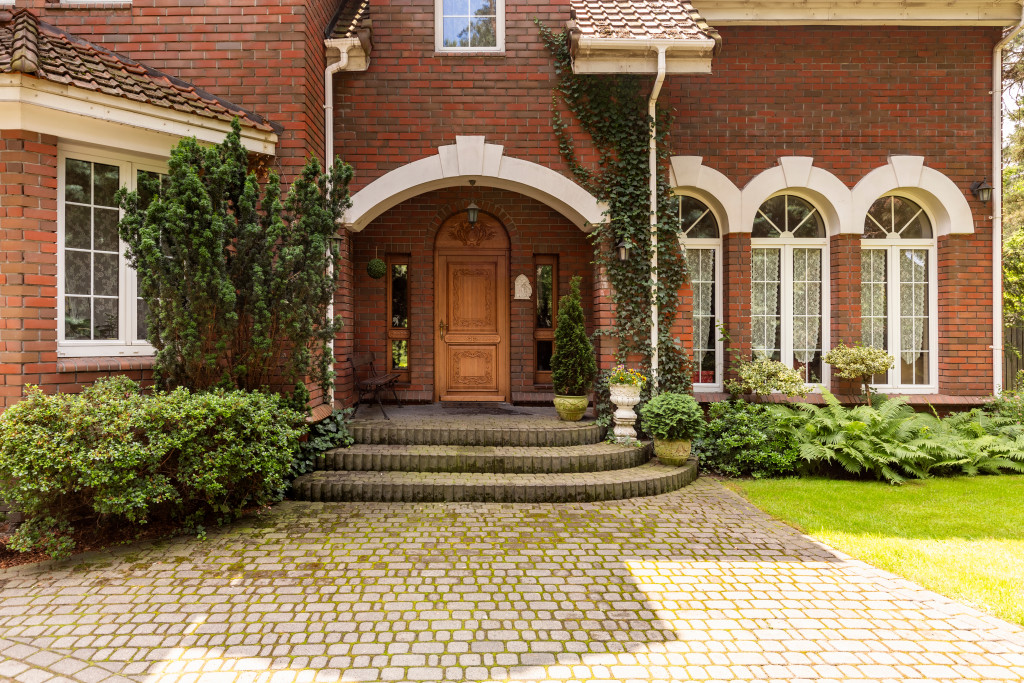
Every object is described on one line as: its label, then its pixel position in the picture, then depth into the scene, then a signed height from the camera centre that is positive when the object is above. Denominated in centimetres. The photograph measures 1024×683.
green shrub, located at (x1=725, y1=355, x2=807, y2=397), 691 -42
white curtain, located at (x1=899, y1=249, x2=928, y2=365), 777 +63
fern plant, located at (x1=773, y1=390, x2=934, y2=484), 602 -102
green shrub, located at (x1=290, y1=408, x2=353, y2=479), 560 -98
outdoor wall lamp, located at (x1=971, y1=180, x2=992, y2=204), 733 +198
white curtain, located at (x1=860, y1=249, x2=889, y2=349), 775 +60
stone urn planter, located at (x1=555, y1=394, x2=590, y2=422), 668 -72
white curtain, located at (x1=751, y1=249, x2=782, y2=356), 771 +54
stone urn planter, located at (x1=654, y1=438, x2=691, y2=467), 609 -112
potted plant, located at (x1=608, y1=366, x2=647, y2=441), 633 -56
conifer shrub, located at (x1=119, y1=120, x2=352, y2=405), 455 +64
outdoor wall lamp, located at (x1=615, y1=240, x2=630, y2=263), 664 +109
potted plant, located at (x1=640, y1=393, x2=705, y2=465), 600 -83
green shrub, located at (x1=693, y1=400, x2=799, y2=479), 624 -110
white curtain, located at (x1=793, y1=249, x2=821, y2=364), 775 +54
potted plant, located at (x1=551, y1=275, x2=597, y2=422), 666 -20
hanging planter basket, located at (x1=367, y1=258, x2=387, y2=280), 788 +104
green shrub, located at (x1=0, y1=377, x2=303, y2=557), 378 -78
